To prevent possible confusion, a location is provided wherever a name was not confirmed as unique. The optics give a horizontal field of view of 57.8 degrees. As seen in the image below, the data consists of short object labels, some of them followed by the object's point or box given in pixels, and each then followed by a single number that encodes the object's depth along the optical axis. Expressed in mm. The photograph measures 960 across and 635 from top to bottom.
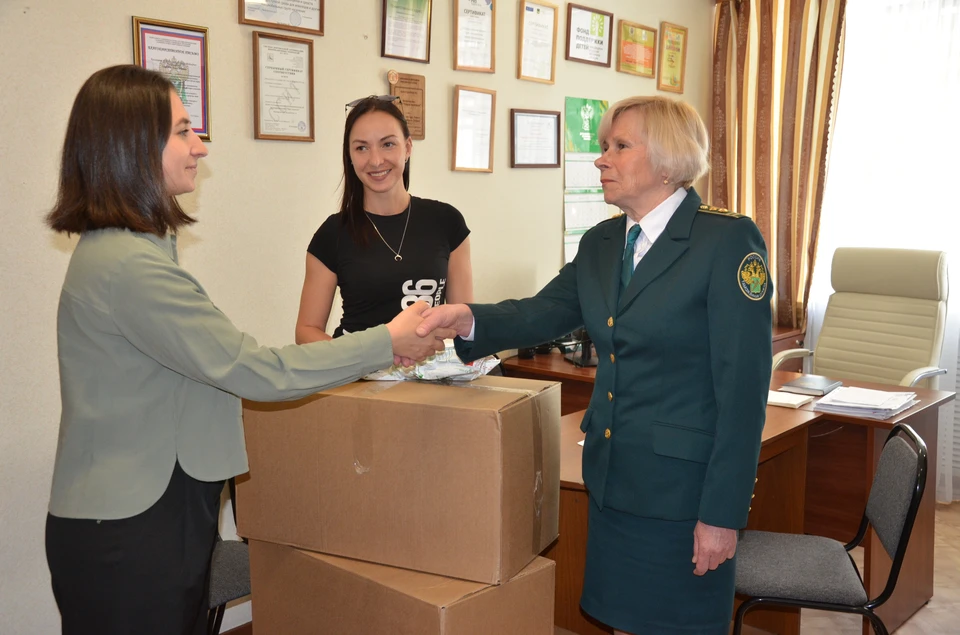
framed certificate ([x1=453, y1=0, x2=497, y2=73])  3480
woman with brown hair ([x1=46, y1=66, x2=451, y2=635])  1364
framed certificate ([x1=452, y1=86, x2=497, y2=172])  3533
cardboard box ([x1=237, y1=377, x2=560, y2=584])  1509
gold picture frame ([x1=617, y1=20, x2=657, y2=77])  4402
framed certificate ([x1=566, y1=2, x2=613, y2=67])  4074
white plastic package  1733
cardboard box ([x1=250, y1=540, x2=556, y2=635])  1499
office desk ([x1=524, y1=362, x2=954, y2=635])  2580
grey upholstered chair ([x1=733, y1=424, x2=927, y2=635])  2184
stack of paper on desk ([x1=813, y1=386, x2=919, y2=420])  3004
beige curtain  4637
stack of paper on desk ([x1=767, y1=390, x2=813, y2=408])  3070
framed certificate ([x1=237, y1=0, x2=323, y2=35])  2742
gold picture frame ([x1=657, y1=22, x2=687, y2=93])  4699
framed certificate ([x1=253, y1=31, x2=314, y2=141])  2795
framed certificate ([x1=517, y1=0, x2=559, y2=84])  3805
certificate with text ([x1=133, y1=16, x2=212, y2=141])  2500
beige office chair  3916
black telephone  3658
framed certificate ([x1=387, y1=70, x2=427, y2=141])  3273
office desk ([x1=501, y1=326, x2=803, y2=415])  3508
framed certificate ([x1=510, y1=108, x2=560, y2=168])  3850
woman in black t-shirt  2303
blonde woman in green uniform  1646
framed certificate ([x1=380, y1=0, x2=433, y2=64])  3170
